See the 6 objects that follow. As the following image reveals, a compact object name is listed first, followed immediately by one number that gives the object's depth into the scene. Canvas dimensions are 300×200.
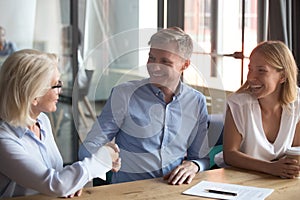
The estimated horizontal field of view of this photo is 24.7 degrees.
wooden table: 2.47
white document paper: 2.47
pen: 2.51
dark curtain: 4.39
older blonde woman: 2.40
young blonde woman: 2.95
